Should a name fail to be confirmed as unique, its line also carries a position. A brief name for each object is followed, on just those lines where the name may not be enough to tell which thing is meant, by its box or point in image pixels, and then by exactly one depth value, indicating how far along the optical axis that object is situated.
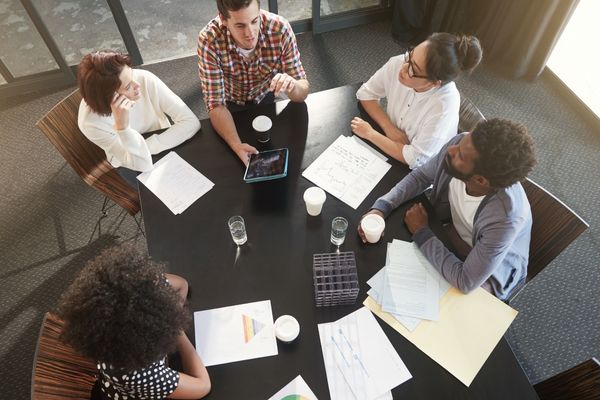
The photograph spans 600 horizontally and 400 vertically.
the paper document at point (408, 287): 1.40
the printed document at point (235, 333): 1.33
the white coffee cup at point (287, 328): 1.31
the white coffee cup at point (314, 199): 1.57
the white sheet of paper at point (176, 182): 1.69
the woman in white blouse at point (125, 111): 1.75
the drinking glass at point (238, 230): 1.53
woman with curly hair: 1.12
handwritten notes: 1.70
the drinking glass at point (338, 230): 1.51
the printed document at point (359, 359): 1.26
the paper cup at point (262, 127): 1.81
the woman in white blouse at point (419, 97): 1.70
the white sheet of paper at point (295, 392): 1.25
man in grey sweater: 1.37
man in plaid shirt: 1.83
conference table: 1.27
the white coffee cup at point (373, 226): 1.50
